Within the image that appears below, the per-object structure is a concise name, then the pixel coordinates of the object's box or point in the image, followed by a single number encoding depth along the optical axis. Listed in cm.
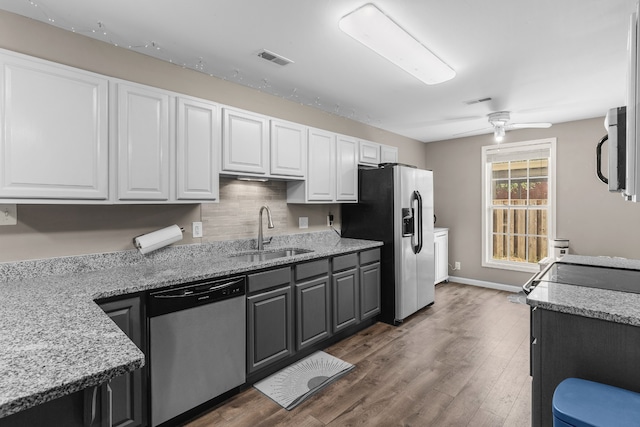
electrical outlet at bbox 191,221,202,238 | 271
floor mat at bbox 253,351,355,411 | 228
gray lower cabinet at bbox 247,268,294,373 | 235
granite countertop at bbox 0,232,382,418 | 85
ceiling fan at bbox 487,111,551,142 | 394
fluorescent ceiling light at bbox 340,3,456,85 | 192
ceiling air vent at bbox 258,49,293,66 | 246
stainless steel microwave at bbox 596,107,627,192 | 136
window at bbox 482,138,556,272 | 468
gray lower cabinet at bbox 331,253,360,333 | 310
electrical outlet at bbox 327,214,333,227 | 399
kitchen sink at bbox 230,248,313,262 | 288
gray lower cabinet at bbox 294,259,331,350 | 273
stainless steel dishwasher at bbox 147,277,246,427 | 187
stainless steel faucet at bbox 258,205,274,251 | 306
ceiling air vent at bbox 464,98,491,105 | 352
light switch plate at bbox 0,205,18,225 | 188
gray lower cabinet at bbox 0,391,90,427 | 87
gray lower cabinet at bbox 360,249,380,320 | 343
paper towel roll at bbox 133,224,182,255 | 229
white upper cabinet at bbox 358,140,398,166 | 396
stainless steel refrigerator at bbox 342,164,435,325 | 361
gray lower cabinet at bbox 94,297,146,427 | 170
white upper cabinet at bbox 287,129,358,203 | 332
